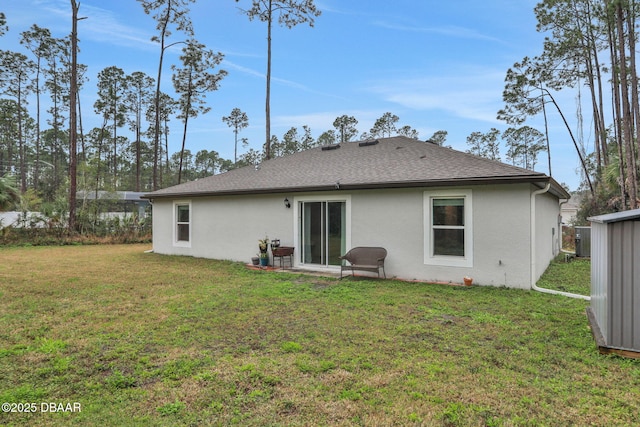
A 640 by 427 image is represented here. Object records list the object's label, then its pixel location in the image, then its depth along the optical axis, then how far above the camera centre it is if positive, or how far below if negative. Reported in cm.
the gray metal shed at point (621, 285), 352 -68
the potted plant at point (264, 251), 972 -93
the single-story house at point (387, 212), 695 +17
